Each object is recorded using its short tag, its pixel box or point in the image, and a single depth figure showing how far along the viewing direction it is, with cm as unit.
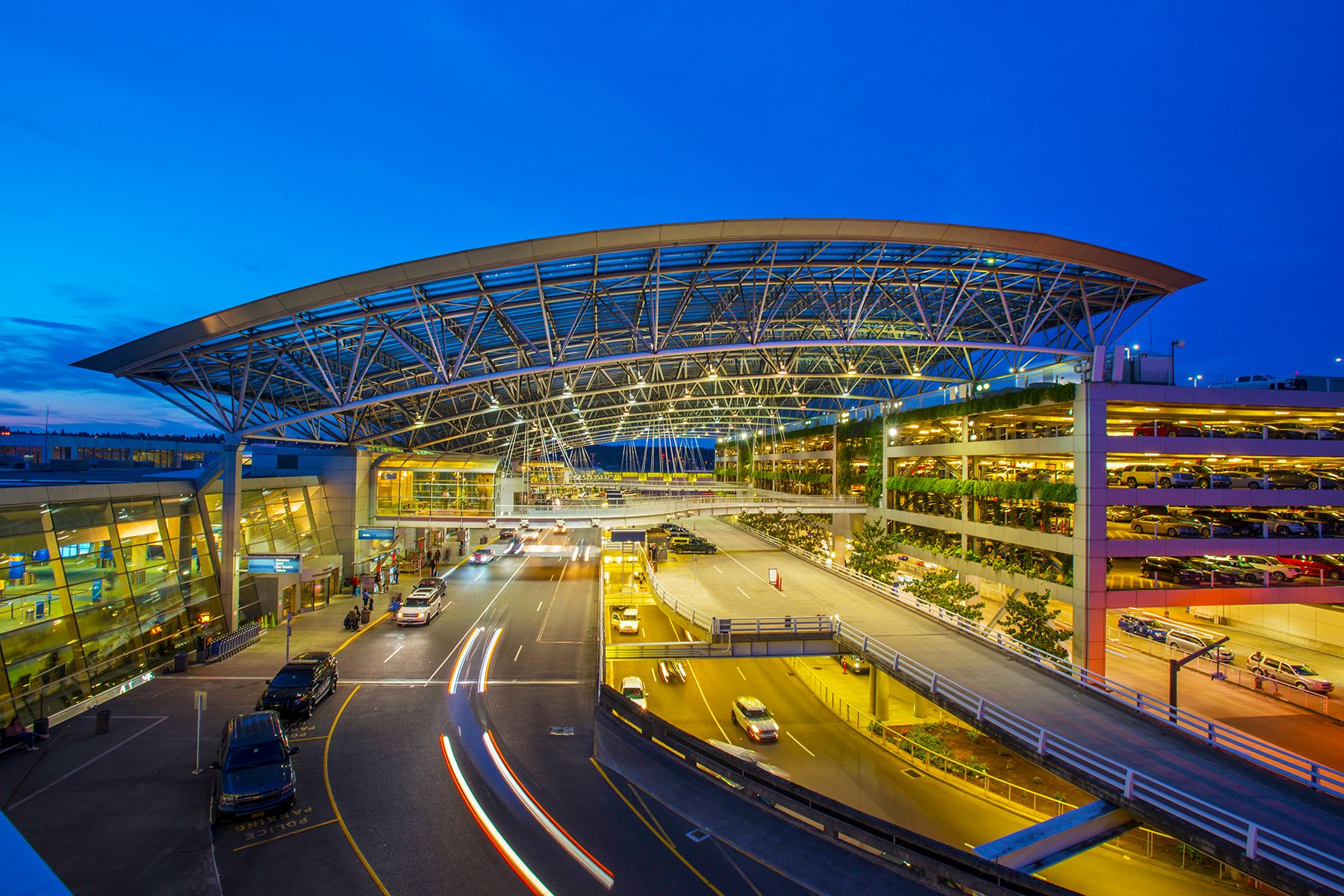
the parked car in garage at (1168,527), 2459
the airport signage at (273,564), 2470
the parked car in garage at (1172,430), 2497
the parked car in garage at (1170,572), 2458
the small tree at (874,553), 3139
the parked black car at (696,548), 4453
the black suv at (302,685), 1590
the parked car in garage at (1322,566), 2555
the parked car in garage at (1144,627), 3092
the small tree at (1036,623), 2122
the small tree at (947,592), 2442
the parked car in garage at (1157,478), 2464
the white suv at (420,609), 2692
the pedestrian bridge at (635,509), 3606
